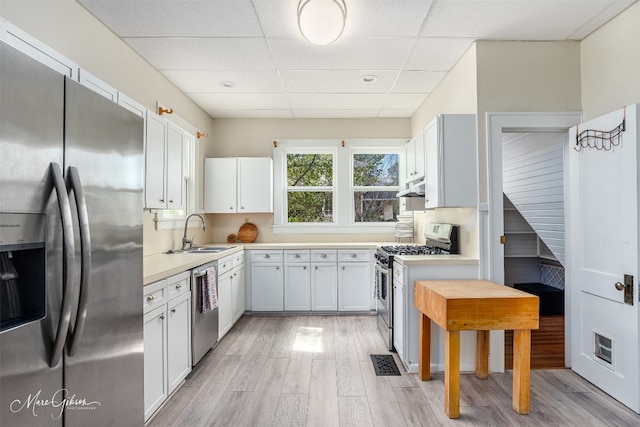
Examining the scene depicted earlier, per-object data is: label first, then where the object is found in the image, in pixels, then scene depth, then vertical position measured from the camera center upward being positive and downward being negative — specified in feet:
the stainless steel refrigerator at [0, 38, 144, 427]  3.21 -0.34
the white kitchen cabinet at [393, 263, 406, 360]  9.51 -2.55
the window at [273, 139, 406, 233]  16.29 +1.61
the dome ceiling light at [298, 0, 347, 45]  7.41 +4.38
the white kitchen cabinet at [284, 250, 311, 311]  14.25 -2.46
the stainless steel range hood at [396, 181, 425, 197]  11.60 +1.03
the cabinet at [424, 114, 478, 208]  9.48 +1.63
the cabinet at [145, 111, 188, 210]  9.13 +1.59
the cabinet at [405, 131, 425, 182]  11.48 +2.19
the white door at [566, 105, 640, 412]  7.34 -0.87
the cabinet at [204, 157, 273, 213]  15.30 +1.44
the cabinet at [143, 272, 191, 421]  6.74 -2.54
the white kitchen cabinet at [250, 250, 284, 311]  14.28 -2.38
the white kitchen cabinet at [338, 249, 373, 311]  14.24 -2.38
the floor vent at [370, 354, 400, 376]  9.19 -4.00
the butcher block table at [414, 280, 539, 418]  7.12 -2.13
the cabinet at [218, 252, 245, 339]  11.34 -2.53
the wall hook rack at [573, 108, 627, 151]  7.64 +1.92
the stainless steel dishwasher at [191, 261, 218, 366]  8.98 -2.78
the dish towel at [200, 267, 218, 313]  9.44 -2.00
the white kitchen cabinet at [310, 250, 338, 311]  14.25 -2.46
